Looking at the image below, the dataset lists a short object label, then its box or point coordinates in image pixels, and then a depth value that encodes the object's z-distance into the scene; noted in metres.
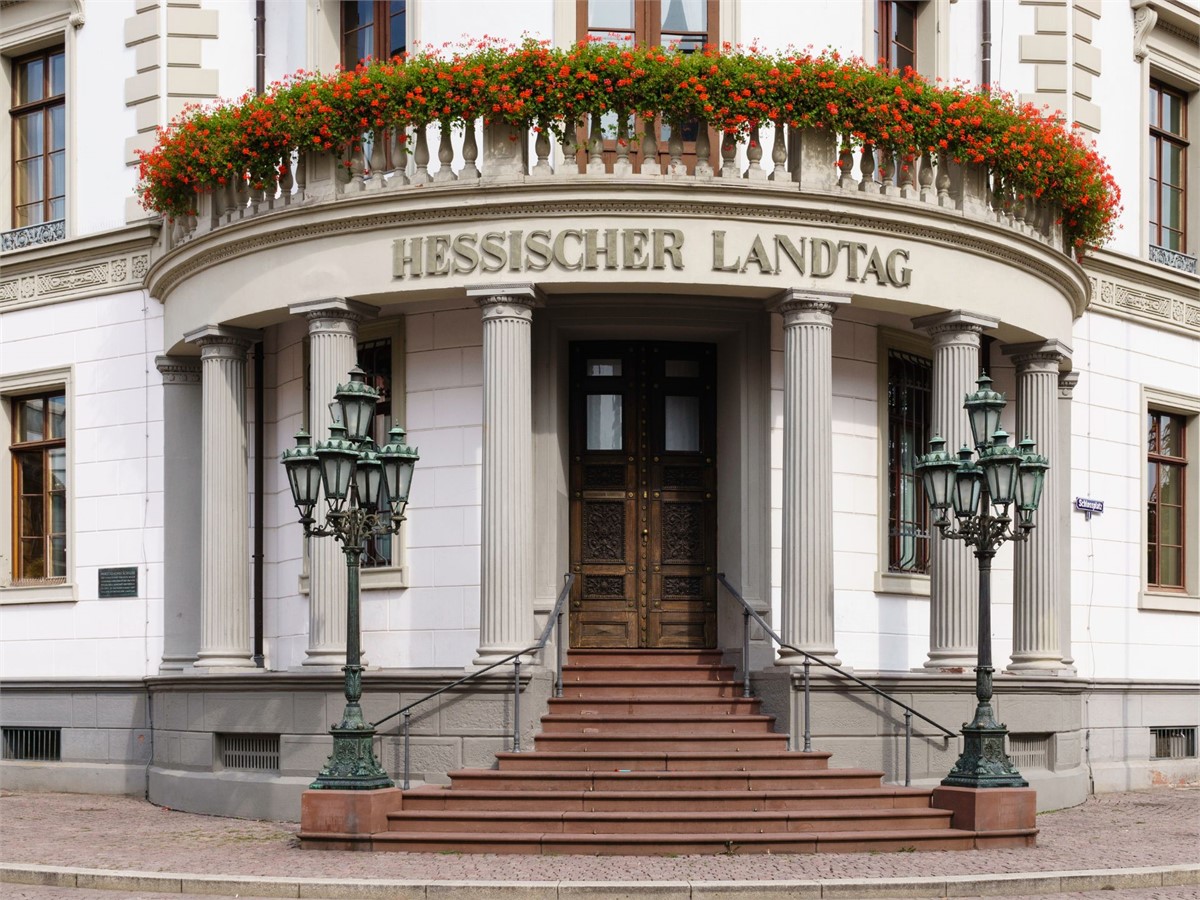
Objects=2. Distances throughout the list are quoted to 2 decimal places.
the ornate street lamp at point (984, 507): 16.25
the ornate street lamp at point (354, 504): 15.80
